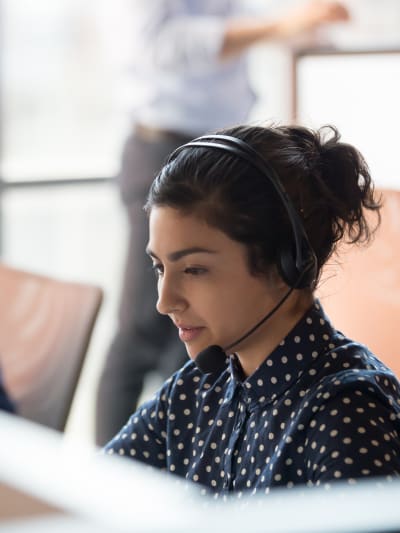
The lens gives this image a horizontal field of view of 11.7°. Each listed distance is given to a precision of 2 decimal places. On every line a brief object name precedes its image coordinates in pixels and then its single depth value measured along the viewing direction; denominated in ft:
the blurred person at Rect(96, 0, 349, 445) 10.60
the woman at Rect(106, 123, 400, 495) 6.42
